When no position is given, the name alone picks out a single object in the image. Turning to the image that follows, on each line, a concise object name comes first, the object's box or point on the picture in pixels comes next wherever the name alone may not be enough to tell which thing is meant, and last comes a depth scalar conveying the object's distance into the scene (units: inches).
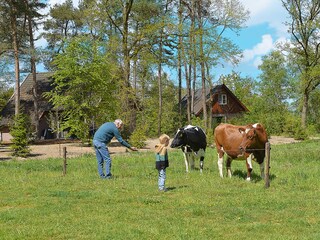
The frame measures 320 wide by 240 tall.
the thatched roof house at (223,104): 2463.1
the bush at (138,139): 1293.1
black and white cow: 658.2
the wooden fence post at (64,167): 623.4
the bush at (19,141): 1051.9
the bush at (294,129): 1784.0
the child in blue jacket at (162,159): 478.0
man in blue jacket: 585.9
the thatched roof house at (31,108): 1777.8
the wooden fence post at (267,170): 490.6
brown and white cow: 565.6
